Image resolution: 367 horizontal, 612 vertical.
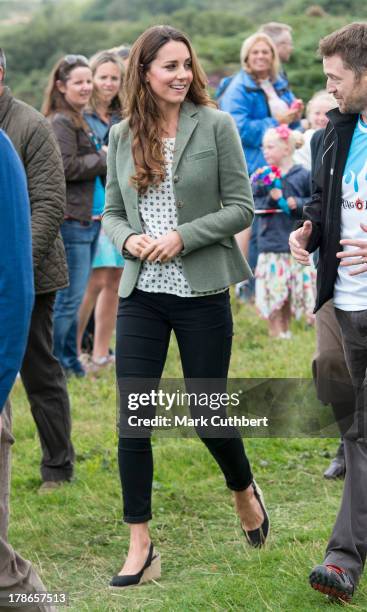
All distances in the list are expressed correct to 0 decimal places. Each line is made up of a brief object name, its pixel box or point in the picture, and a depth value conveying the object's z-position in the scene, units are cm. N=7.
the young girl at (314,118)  1937
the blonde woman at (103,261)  2003
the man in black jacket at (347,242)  956
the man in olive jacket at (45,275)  1316
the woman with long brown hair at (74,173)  1814
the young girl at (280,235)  2058
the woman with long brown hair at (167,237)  1080
